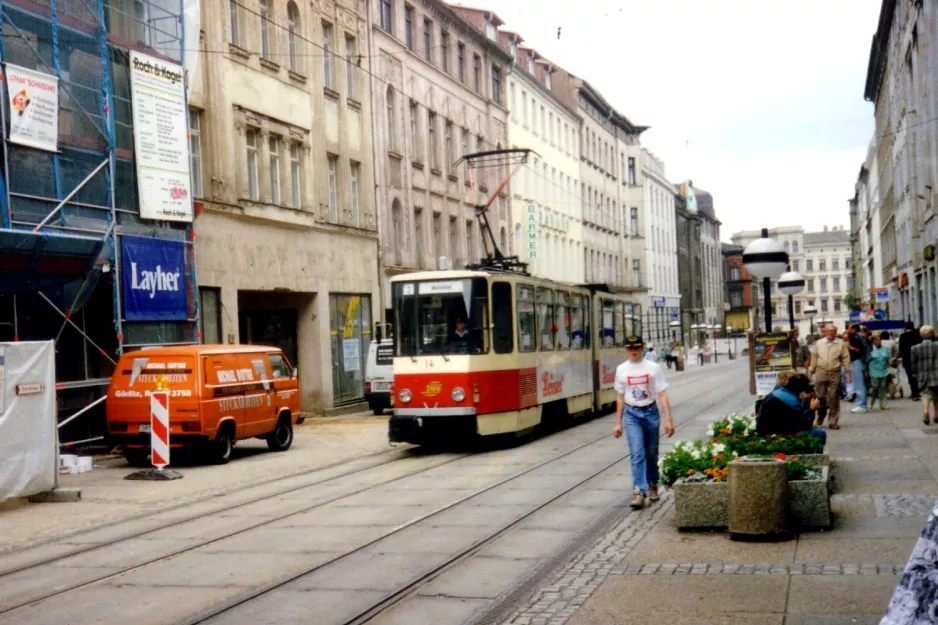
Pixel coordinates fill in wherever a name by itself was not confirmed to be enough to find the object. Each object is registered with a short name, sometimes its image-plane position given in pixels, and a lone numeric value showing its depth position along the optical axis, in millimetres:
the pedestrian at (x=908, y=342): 25891
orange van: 19828
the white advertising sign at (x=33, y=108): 21281
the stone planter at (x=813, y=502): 10398
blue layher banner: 24562
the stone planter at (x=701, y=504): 10648
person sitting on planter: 13023
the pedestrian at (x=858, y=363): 25609
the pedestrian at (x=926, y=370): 21234
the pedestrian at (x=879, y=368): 25375
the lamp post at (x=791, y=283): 24938
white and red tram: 20578
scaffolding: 21172
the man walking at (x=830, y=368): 21469
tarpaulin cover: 15125
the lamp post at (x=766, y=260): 17594
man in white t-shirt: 12672
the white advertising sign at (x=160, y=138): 25431
